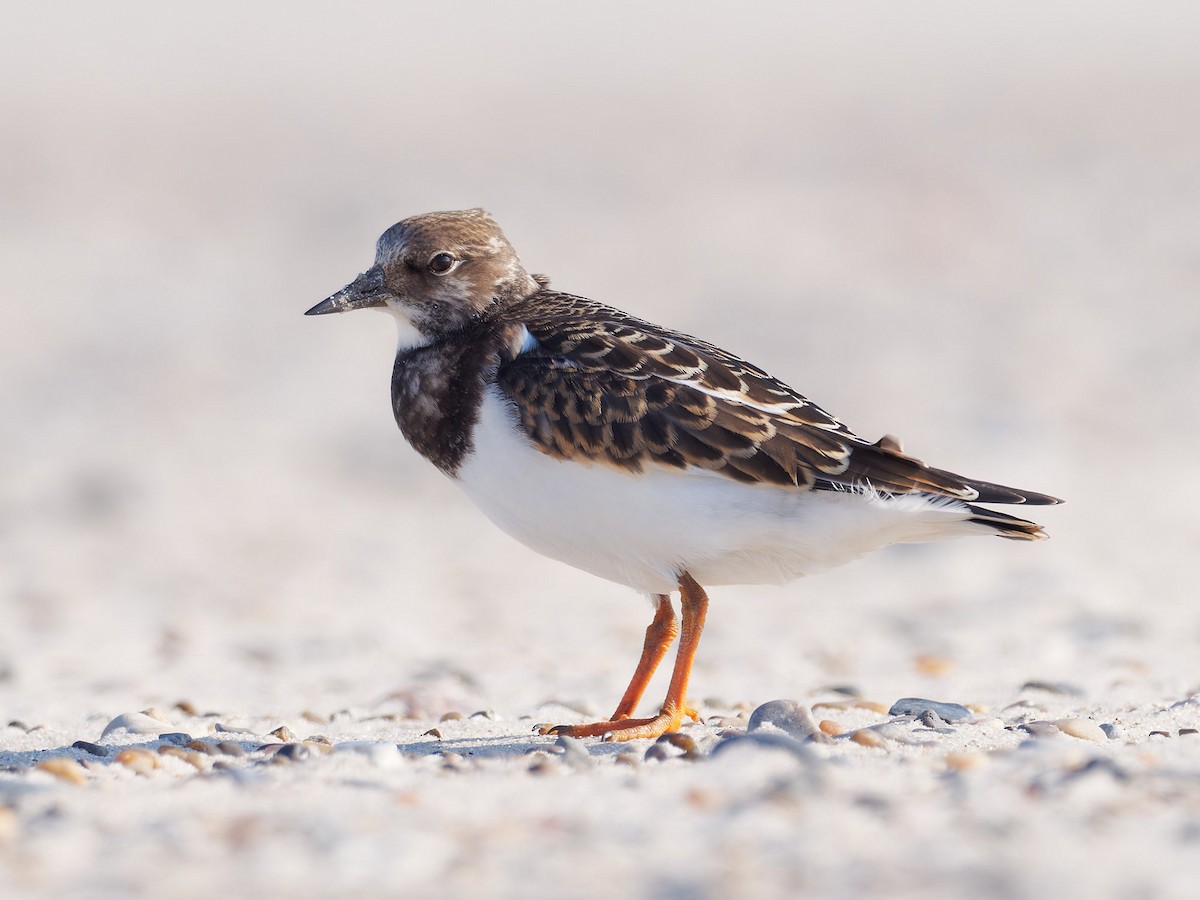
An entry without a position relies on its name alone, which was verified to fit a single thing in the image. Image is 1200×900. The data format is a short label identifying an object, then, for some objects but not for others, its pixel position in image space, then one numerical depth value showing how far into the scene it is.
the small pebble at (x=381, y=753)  8.55
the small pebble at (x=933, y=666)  14.91
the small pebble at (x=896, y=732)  9.49
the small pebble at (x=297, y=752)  8.79
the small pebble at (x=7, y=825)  6.73
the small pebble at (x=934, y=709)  10.60
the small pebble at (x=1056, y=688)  12.74
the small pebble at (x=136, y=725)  10.96
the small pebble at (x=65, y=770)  8.36
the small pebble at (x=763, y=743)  8.02
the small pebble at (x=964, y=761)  8.01
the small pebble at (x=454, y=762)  8.52
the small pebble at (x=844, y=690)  13.03
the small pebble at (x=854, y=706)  11.44
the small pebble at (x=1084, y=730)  9.56
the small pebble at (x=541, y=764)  8.33
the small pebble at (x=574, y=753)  8.65
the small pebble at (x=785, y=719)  9.83
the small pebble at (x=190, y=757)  8.97
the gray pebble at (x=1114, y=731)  9.61
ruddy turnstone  10.01
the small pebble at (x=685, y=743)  8.79
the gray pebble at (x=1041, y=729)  9.66
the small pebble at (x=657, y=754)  8.78
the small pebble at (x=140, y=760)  8.78
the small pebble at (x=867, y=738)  9.15
